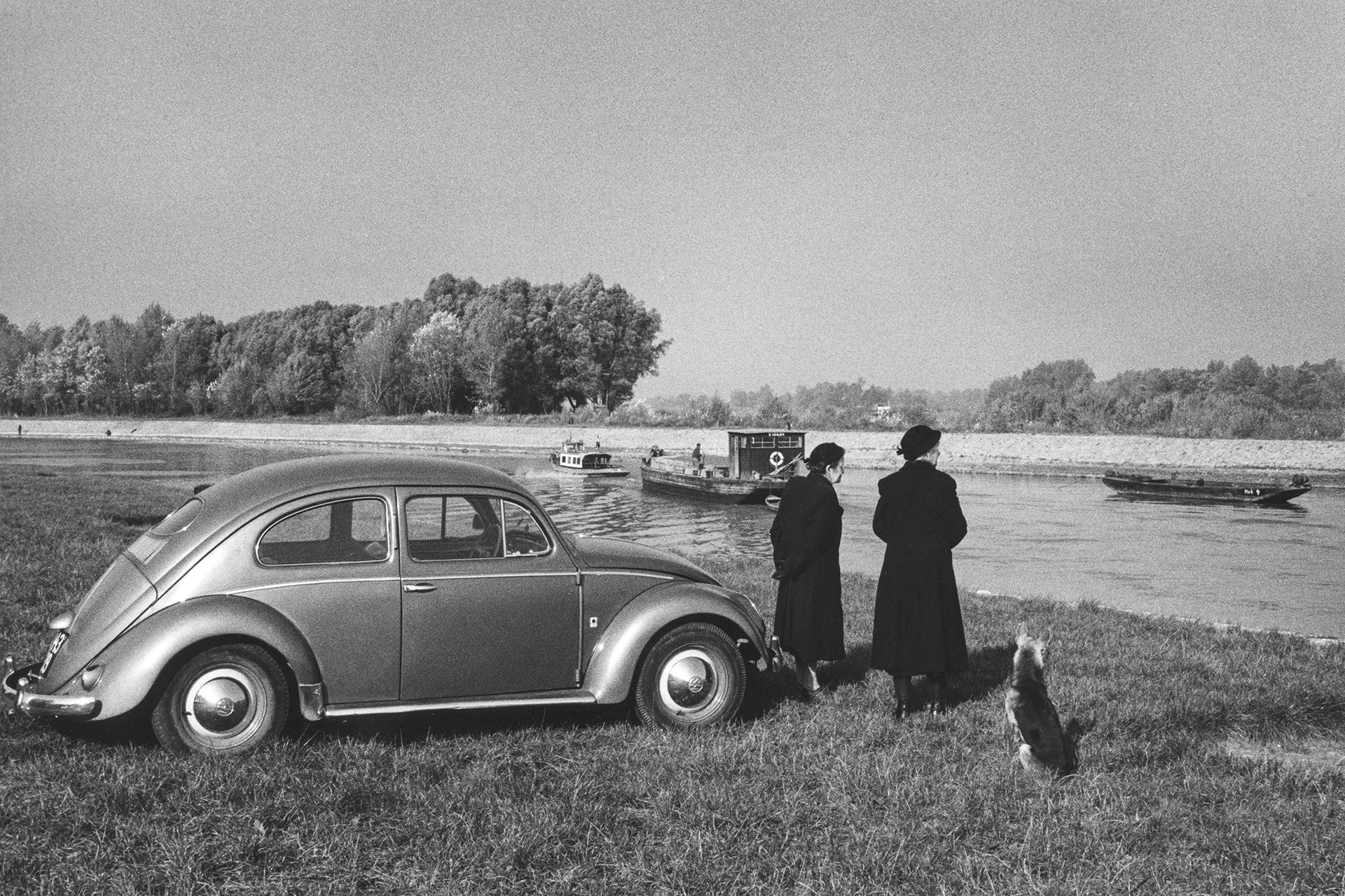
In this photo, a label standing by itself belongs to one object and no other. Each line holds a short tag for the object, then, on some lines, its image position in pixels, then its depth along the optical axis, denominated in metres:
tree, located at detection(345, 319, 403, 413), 101.38
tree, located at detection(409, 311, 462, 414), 96.81
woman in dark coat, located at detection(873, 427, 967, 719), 6.50
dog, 5.41
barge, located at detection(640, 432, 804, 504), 38.34
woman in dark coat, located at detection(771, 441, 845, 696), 6.96
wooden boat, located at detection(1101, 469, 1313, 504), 36.16
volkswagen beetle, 5.22
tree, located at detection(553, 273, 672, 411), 94.19
